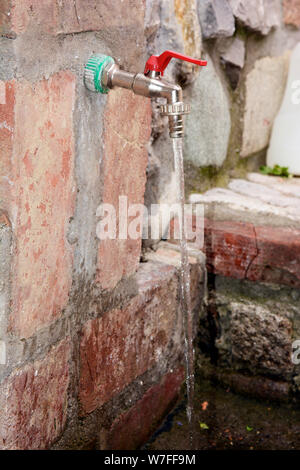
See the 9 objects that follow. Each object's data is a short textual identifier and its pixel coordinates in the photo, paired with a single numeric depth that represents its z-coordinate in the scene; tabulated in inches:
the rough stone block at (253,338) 60.3
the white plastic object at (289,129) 81.3
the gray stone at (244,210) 62.1
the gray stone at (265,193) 67.7
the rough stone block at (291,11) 83.2
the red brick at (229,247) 59.9
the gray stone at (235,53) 70.7
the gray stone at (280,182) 73.6
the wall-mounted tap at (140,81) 40.7
